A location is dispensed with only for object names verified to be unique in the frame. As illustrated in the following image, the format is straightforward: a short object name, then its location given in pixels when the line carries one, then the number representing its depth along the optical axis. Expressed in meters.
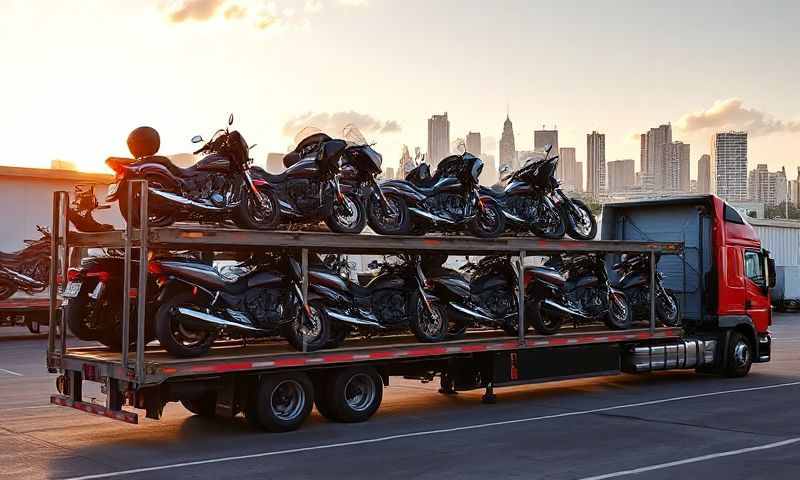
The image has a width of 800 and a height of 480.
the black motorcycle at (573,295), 14.59
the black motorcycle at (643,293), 16.33
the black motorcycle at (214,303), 10.52
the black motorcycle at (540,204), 14.97
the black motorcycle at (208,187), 10.72
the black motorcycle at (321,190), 12.09
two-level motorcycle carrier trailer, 10.27
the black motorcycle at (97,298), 11.10
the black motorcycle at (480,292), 13.45
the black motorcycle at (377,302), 11.92
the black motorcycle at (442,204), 13.07
